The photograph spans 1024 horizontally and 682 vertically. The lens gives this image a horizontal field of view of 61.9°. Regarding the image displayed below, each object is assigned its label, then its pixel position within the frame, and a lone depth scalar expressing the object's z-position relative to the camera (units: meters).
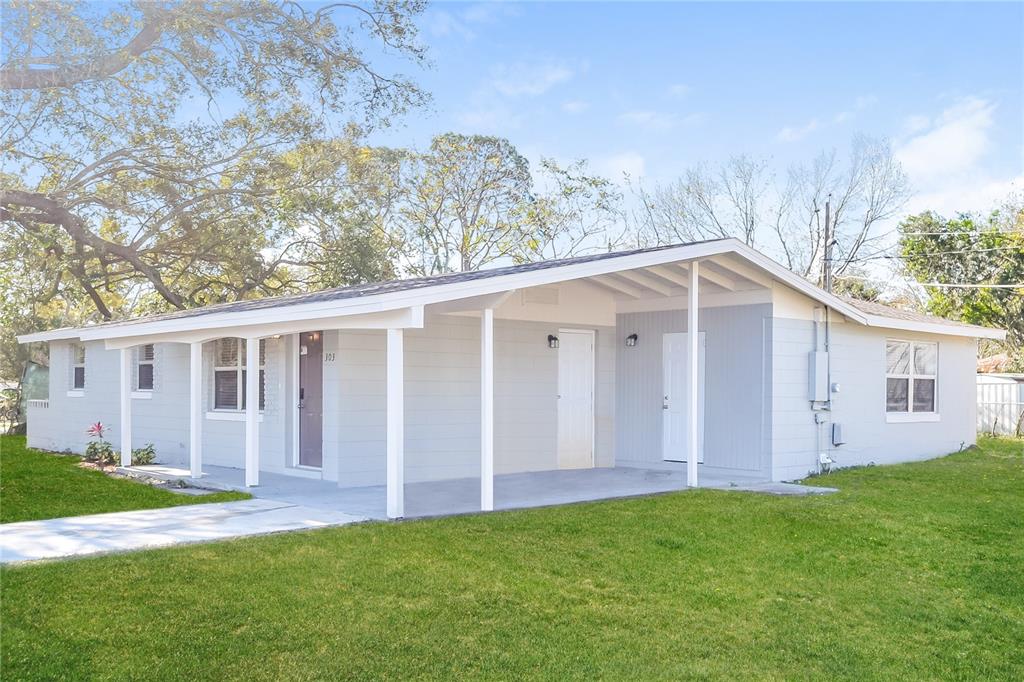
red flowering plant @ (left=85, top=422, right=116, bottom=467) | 12.88
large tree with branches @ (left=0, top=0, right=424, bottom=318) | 15.33
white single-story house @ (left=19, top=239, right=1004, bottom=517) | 10.42
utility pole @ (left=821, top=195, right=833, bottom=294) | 19.06
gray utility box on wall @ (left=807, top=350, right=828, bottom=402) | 11.48
